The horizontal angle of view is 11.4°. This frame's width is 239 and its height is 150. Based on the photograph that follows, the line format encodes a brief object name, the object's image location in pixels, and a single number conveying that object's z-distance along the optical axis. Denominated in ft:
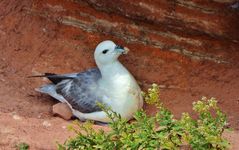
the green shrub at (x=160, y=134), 25.01
